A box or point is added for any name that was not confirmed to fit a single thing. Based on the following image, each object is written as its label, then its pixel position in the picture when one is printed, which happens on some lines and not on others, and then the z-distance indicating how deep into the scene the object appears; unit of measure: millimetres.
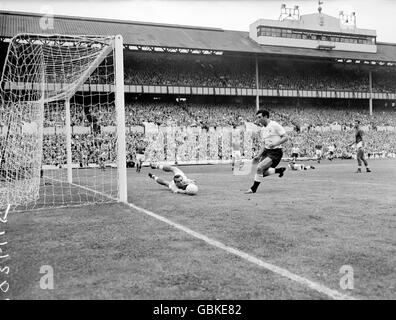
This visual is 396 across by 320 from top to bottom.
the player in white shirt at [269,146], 10250
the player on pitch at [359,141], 17783
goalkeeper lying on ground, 9773
